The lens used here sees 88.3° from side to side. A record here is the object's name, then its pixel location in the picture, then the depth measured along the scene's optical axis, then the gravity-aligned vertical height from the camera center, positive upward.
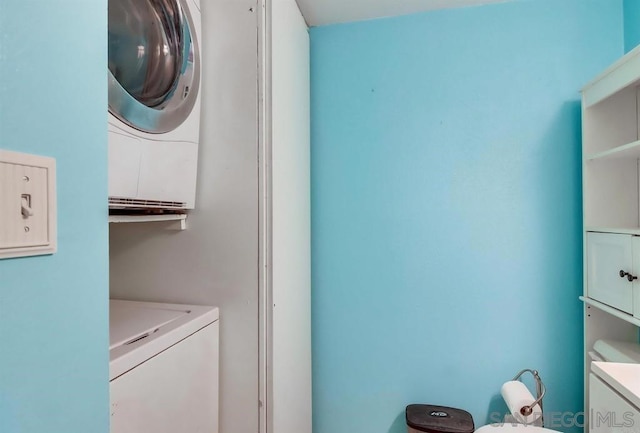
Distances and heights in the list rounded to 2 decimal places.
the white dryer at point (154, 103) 0.81 +0.32
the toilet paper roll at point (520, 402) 1.28 -0.73
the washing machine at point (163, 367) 0.73 -0.38
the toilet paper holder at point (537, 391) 1.27 -0.71
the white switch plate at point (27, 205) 0.41 +0.02
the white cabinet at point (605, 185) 1.31 +0.13
